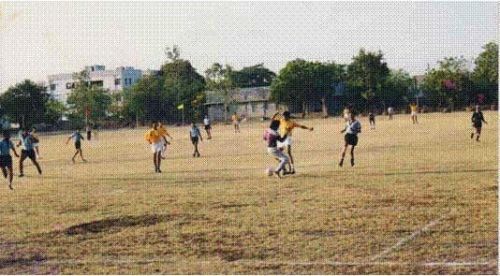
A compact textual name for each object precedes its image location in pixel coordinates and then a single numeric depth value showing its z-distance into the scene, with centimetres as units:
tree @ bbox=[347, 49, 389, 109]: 9012
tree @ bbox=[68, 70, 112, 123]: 9788
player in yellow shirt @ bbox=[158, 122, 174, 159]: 2297
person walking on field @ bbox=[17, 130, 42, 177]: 2339
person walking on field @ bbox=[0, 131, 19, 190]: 1956
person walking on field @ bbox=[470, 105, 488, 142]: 2947
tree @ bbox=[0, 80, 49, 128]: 9688
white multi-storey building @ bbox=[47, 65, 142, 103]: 13175
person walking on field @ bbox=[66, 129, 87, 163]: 2977
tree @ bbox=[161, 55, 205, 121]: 9812
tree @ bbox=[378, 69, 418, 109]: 9081
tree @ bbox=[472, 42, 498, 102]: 8512
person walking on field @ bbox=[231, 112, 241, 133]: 5542
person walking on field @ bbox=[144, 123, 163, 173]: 2225
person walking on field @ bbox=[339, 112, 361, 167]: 2084
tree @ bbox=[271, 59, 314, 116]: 9096
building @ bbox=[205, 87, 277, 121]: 10231
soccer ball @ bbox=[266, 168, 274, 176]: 1853
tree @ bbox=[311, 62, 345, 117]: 9156
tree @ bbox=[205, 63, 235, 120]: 10019
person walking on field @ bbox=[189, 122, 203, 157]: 2966
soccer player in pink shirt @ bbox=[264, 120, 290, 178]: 1817
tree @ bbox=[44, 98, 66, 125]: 10093
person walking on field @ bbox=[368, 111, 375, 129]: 4847
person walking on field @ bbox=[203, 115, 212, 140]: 4594
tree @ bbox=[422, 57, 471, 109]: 8694
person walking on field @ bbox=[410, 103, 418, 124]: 5441
